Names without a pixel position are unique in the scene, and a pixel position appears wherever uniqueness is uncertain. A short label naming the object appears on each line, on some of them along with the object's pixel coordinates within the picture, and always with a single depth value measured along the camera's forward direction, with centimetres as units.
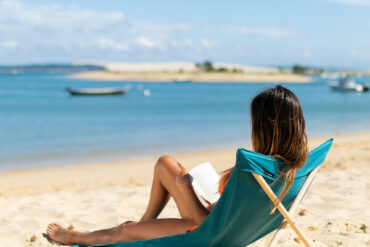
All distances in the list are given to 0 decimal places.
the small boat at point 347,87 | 3872
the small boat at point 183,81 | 7115
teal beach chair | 221
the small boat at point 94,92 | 3517
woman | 231
